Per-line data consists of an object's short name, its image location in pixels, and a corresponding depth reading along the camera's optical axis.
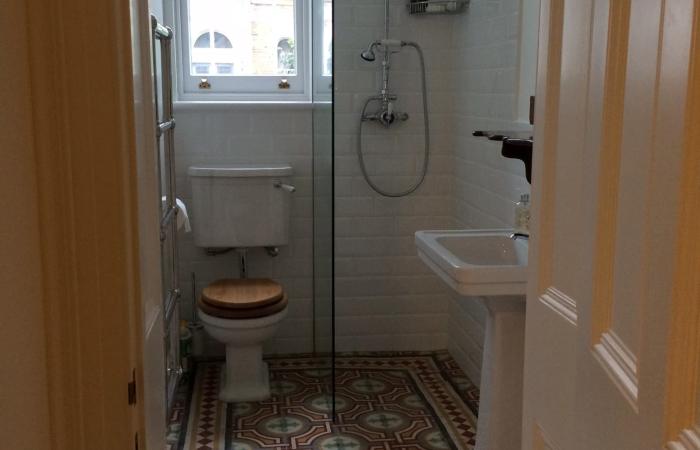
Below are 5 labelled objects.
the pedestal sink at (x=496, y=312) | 2.19
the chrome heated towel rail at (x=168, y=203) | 2.93
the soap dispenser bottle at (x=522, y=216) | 2.53
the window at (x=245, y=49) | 3.95
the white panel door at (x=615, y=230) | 0.68
